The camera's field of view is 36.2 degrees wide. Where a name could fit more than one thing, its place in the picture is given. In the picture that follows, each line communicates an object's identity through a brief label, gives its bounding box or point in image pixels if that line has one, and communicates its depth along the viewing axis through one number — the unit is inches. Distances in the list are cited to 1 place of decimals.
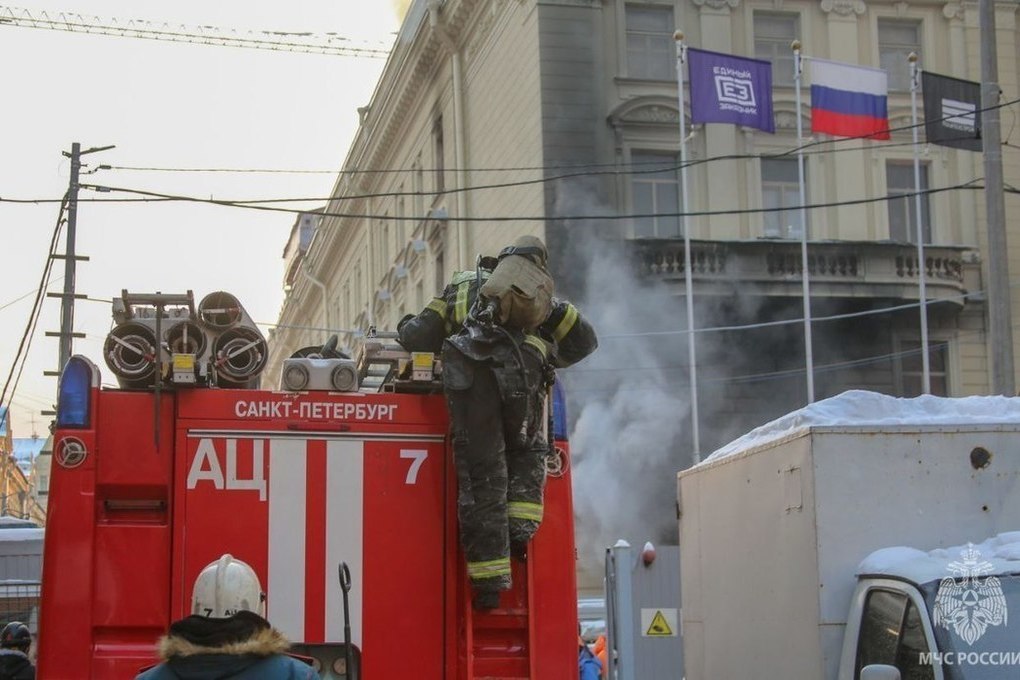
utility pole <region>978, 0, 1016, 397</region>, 589.9
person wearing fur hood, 158.6
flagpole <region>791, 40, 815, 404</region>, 1108.5
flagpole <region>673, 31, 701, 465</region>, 1120.8
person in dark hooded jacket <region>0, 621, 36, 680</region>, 323.6
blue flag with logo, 1088.2
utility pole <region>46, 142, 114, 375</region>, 1056.8
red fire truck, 229.9
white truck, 244.2
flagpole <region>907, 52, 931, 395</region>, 1160.2
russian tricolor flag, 1106.1
